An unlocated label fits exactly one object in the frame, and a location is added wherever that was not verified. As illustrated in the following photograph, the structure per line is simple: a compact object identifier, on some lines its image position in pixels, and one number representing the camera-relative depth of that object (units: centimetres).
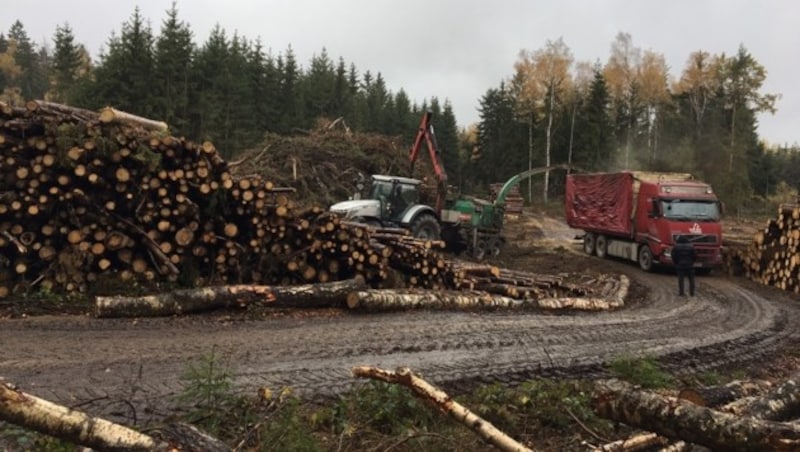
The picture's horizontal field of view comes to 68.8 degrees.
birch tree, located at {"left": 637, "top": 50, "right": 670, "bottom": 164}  5106
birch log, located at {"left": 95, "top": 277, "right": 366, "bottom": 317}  810
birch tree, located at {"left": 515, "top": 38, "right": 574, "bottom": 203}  4691
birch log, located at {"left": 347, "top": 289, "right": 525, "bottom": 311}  977
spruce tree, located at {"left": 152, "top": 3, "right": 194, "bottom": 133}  3850
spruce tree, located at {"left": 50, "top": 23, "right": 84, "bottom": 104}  4747
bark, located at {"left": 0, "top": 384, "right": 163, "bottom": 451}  270
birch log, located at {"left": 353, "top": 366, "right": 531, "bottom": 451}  349
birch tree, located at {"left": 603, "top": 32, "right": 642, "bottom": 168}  5350
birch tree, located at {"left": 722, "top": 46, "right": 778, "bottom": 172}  4372
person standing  1451
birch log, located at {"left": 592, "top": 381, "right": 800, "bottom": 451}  291
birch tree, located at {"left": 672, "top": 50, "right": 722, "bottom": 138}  4684
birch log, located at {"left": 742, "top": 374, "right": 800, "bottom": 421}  428
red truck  1750
